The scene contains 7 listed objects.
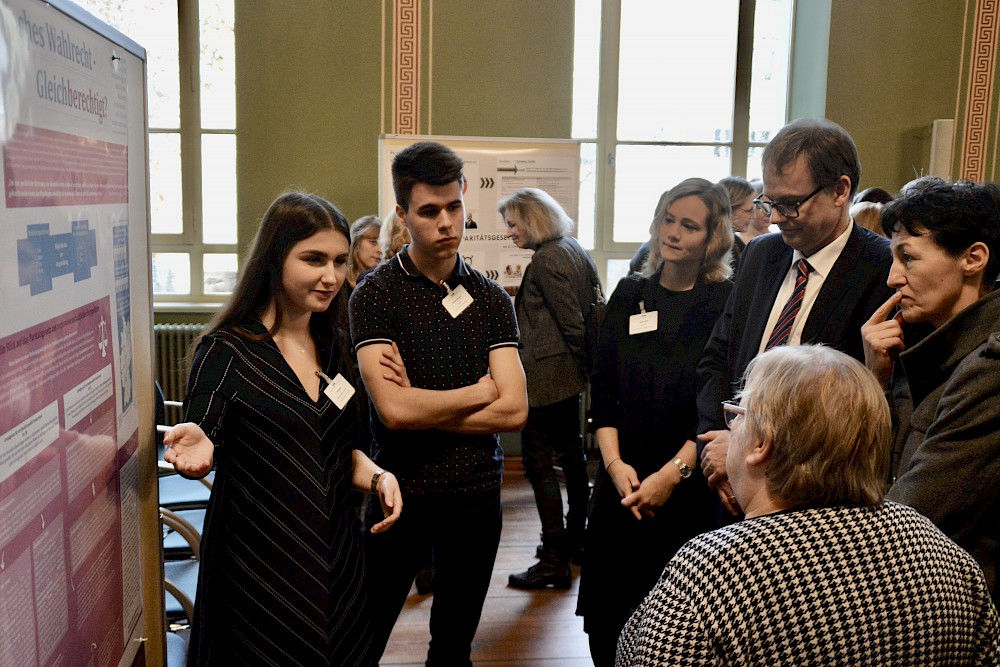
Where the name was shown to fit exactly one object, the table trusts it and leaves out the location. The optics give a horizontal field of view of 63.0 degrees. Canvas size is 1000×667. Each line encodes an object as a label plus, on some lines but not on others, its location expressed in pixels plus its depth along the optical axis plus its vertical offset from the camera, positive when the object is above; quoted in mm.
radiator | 5102 -845
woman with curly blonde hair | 2242 -528
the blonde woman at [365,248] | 4051 -142
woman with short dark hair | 1366 -230
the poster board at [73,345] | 859 -168
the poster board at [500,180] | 4867 +254
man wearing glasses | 1863 -60
